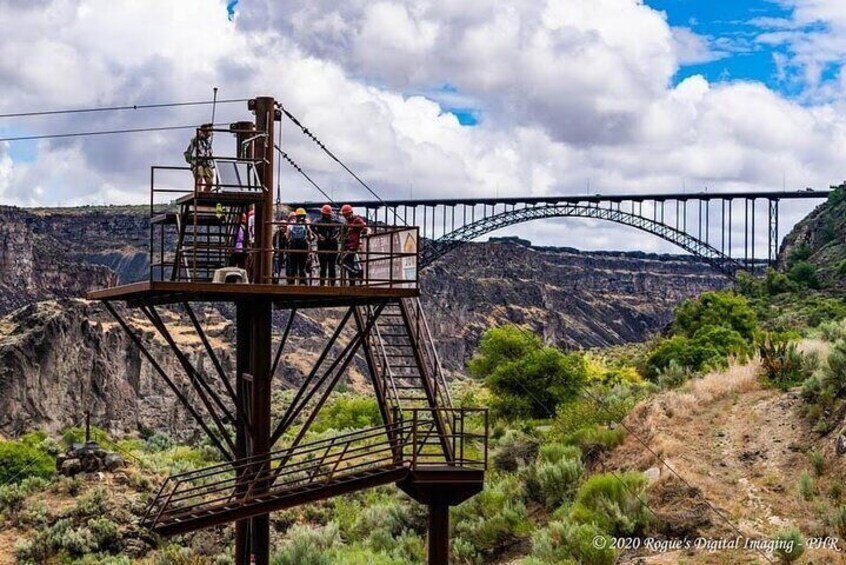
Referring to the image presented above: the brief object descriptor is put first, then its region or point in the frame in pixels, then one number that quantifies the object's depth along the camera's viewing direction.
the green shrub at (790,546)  15.19
